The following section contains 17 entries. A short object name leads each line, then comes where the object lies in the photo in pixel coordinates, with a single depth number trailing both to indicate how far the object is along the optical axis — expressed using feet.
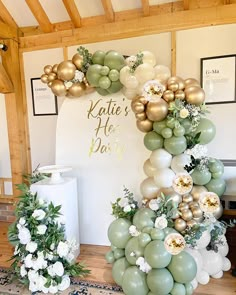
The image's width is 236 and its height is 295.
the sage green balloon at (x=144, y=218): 6.67
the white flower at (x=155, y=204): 6.87
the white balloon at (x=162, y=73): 7.34
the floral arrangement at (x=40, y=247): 6.76
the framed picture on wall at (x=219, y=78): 8.42
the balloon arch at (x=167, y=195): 6.17
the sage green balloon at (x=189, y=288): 6.23
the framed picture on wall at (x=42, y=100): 10.72
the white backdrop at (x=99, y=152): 8.52
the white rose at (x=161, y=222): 6.45
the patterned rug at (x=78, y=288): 6.84
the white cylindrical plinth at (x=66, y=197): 7.61
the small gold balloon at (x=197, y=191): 7.13
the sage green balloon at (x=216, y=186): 7.23
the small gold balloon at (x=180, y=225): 6.64
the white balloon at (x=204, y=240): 6.82
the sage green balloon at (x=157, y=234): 6.27
